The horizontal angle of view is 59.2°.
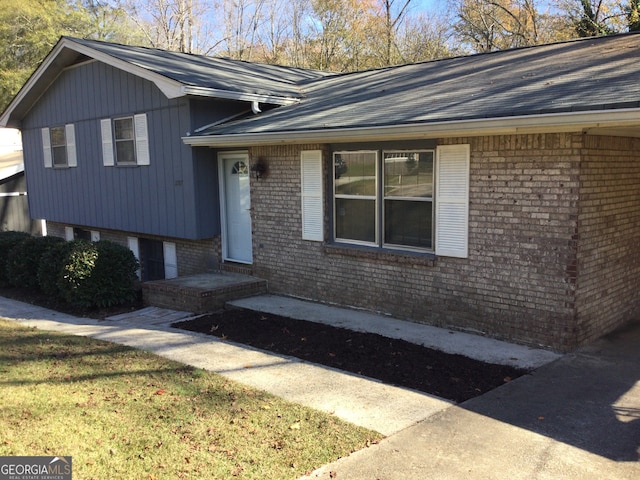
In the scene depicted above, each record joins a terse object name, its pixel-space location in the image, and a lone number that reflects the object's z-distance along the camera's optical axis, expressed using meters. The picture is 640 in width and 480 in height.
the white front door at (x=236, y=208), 10.47
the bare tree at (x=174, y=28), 35.25
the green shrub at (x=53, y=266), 9.99
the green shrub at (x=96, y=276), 9.48
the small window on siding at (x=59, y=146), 13.71
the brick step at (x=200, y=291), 9.02
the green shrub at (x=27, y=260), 11.11
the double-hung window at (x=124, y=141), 11.93
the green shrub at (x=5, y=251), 11.95
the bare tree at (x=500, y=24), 26.38
